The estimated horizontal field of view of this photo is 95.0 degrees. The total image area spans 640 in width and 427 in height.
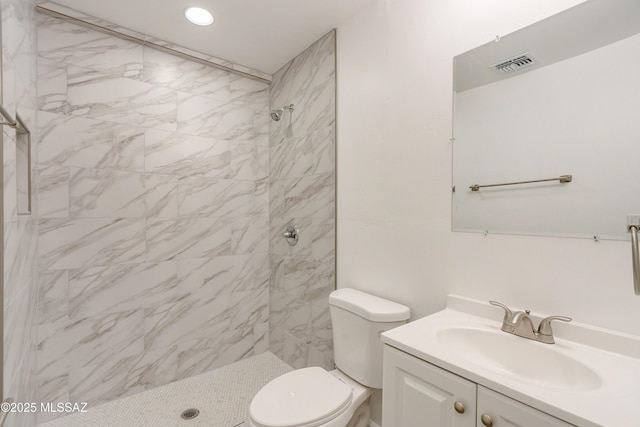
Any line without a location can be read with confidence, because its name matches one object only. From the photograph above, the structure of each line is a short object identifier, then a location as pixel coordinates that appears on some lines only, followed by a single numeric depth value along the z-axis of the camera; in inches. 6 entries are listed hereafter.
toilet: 46.9
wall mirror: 36.3
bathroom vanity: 27.1
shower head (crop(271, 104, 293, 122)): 89.1
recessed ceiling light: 68.7
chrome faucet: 38.5
